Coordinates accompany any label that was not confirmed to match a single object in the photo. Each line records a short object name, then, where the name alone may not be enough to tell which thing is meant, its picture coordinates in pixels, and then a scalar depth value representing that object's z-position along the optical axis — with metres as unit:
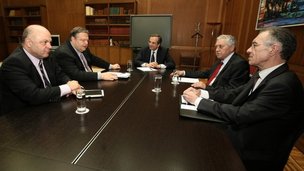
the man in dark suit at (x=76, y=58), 2.19
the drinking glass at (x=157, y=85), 1.87
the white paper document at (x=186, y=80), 2.32
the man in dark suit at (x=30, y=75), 1.42
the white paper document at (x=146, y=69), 2.87
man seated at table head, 3.48
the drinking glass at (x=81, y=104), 1.33
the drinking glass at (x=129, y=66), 2.85
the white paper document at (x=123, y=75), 2.32
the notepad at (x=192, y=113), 1.26
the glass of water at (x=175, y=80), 2.17
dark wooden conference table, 0.82
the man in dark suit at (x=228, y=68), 2.00
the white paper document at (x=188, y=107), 1.41
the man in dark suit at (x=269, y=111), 1.13
